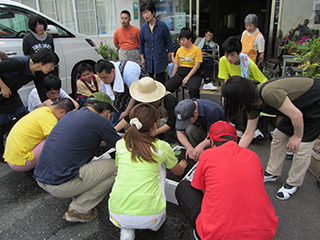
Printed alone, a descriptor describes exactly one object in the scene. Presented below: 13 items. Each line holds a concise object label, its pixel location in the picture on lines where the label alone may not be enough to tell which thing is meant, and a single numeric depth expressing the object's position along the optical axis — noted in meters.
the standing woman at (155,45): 4.37
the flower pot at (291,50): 4.93
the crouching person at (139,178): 1.64
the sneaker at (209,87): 5.56
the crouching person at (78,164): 2.00
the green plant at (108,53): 8.12
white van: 3.86
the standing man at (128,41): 4.98
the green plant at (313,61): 3.17
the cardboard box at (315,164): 2.53
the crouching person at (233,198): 1.27
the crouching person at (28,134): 2.46
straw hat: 2.69
